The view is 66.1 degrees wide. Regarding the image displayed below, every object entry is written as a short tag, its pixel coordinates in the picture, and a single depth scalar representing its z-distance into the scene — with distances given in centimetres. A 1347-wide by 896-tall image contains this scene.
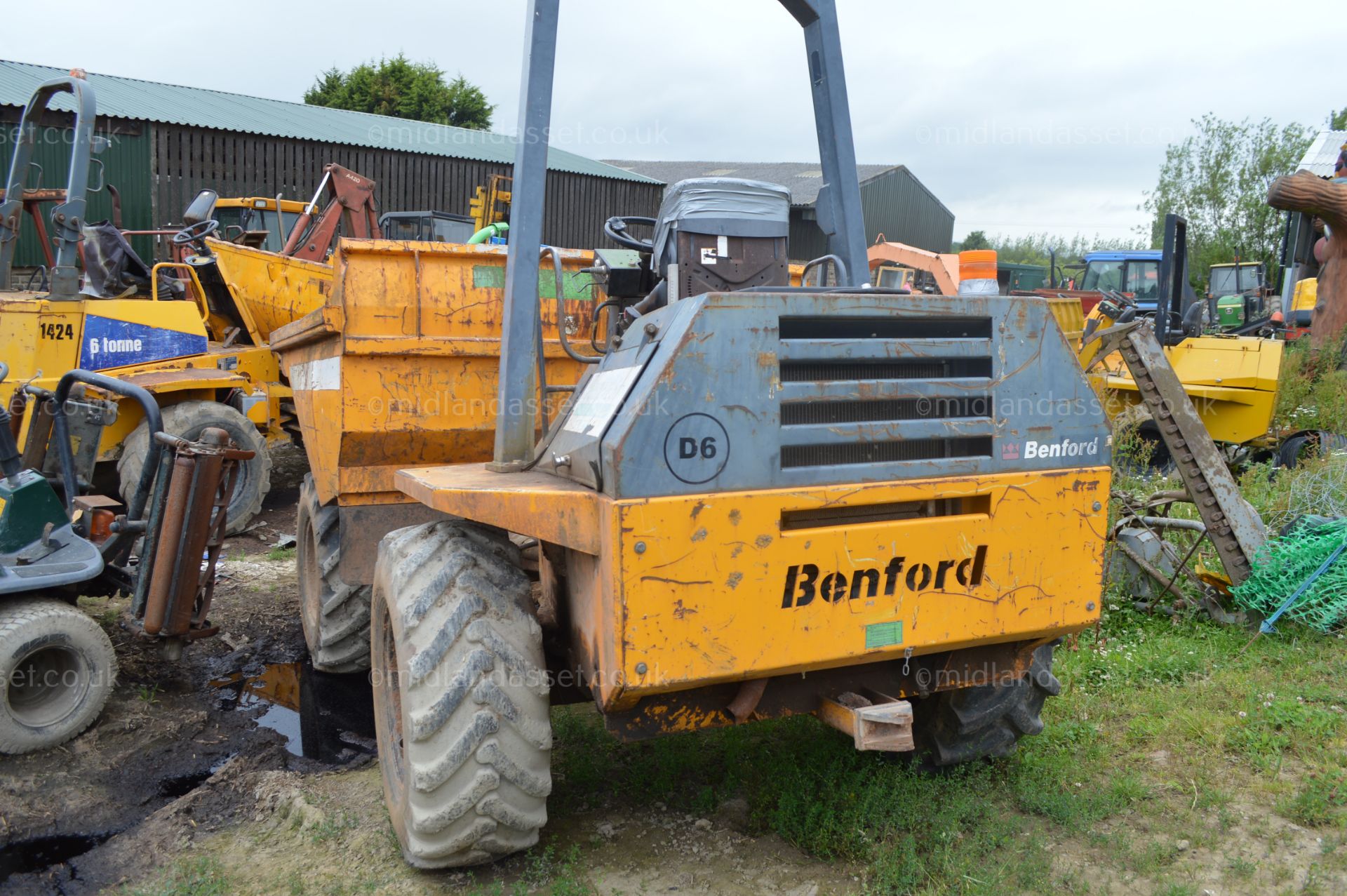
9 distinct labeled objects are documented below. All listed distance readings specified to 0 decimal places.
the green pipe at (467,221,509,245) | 563
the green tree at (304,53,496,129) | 3262
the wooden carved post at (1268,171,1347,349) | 995
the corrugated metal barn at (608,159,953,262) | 2850
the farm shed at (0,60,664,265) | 1658
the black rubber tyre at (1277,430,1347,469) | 855
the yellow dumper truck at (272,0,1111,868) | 268
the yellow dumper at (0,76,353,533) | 720
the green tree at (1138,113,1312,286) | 2725
